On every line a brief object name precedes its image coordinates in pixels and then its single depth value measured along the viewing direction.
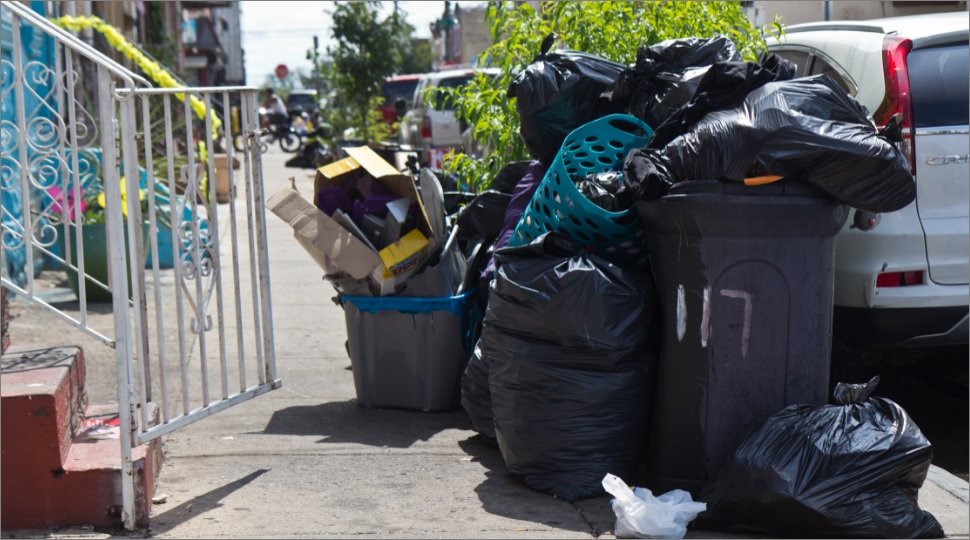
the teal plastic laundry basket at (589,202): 4.18
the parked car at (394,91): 24.50
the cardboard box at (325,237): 5.04
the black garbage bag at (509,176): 5.34
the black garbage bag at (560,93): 4.92
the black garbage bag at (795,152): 3.77
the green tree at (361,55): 23.25
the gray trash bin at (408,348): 5.25
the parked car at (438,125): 17.56
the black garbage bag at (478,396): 4.68
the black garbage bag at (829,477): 3.57
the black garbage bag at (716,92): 4.05
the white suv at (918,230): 4.72
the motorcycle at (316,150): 23.19
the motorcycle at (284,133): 32.41
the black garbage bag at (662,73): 4.55
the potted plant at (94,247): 8.07
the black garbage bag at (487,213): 5.32
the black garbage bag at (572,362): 3.96
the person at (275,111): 32.91
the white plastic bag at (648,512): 3.63
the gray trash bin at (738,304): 3.79
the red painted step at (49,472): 3.73
